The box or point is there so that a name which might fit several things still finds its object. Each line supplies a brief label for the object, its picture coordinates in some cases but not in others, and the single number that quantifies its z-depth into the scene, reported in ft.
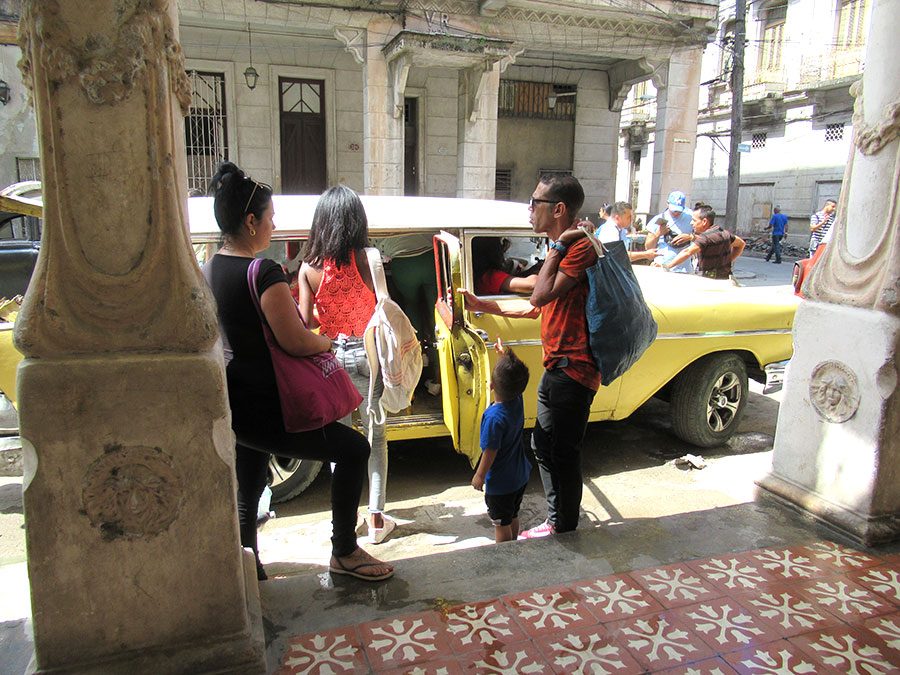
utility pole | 49.24
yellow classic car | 13.33
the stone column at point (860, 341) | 8.96
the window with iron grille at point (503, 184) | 51.62
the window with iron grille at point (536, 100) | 49.80
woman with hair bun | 7.36
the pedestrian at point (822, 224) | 34.60
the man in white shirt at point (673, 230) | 26.37
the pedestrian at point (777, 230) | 67.82
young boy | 10.39
